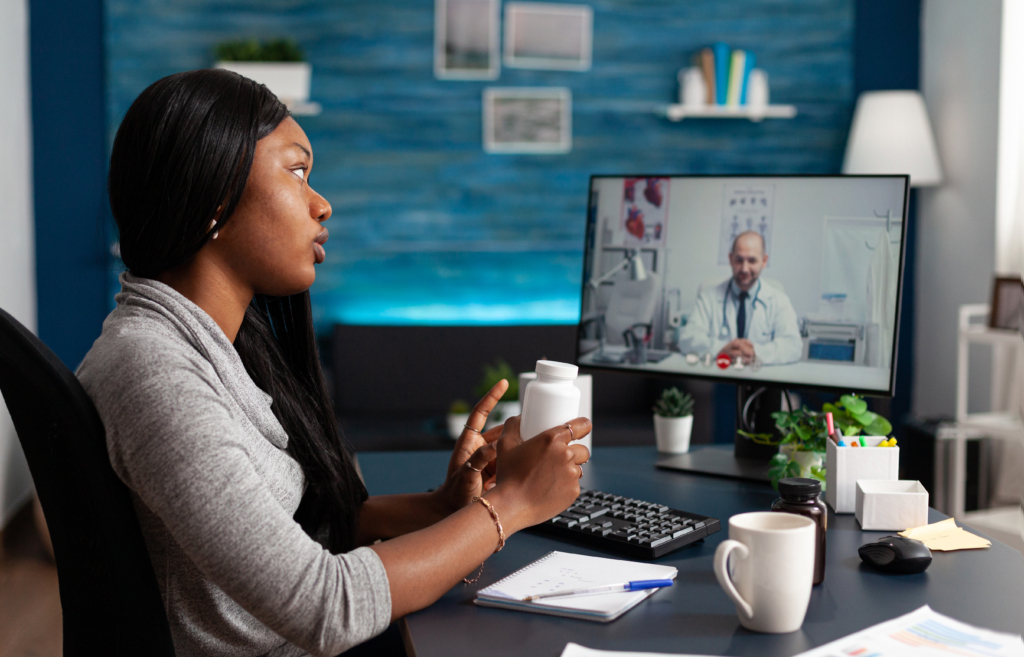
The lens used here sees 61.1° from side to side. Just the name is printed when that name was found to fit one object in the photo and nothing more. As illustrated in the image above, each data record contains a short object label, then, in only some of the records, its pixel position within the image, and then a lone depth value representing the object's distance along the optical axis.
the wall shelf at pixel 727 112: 4.00
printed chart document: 0.80
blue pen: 0.93
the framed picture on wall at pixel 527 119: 4.06
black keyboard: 1.08
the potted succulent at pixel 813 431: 1.32
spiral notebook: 0.90
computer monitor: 1.41
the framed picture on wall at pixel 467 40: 3.96
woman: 0.82
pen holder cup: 1.22
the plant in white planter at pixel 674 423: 1.66
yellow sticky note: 1.09
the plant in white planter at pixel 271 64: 3.73
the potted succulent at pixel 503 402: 2.70
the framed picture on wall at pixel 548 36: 4.00
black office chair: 0.82
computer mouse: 1.00
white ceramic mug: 0.83
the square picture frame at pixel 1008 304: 3.32
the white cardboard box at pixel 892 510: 1.17
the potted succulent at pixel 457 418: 3.06
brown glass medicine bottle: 0.96
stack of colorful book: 4.03
